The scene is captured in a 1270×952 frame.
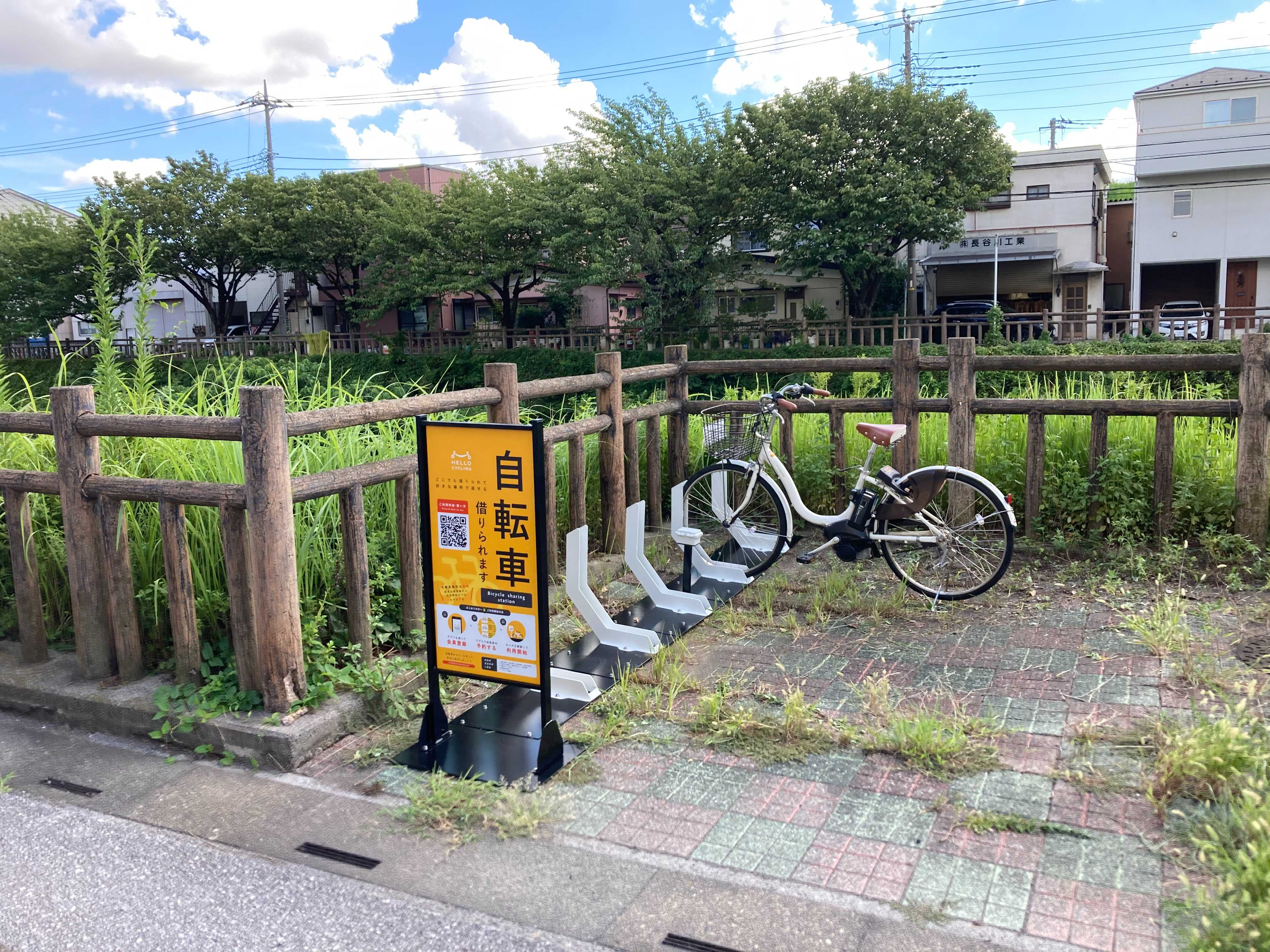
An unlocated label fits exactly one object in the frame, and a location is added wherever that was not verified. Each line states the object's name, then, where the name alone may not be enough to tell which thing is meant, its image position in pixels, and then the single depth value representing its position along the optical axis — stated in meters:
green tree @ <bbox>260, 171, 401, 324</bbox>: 35.38
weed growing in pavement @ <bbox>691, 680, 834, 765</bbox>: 3.62
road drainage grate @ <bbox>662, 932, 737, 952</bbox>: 2.49
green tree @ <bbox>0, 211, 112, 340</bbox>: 37.41
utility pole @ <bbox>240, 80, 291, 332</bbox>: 48.38
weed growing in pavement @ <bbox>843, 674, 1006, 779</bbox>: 3.41
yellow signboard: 3.55
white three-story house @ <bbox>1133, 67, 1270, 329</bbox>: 31.62
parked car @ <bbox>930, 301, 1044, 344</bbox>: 27.25
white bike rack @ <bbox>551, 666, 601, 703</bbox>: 4.14
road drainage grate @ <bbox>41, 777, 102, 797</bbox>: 3.56
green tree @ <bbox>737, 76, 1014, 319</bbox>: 26.11
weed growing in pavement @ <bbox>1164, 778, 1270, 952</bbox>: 2.28
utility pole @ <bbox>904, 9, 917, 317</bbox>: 32.53
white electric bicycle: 5.34
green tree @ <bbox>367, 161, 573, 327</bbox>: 30.05
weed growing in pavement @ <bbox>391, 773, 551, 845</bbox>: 3.15
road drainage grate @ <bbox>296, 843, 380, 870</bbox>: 2.99
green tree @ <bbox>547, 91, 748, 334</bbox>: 26.27
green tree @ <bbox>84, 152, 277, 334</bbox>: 35.91
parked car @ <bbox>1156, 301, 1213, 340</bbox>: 23.61
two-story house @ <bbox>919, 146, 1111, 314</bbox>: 34.62
